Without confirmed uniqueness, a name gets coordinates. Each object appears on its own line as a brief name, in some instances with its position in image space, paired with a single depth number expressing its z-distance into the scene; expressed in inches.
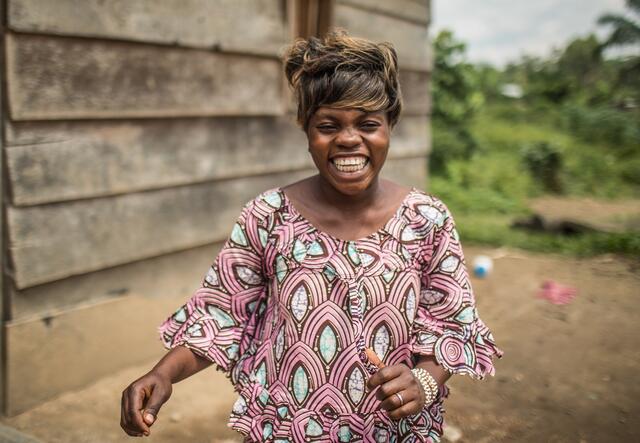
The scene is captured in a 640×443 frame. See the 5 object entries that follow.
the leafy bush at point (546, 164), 438.3
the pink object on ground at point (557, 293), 195.3
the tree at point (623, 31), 391.5
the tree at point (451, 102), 456.1
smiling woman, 58.2
